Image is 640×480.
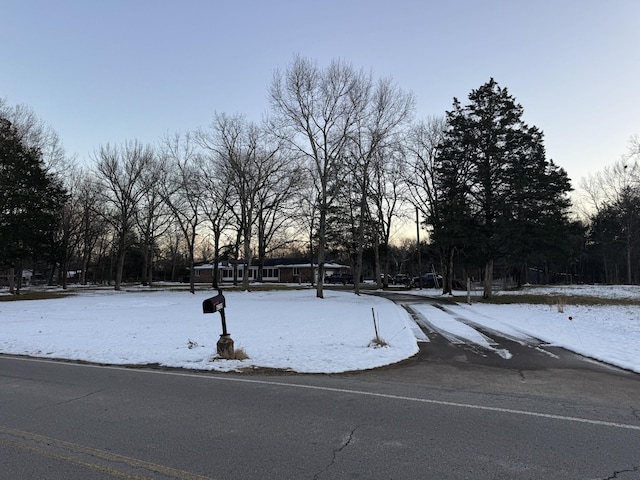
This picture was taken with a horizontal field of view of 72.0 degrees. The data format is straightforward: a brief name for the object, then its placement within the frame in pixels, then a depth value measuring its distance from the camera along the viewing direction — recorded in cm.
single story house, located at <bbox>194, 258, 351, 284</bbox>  7675
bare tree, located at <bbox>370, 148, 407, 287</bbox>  4059
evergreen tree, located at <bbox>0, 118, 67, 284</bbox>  3133
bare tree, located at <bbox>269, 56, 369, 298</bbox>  2955
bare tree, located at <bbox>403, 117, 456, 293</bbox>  3831
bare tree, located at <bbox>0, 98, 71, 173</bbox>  3456
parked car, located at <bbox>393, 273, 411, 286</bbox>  6091
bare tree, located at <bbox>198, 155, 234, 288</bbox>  3772
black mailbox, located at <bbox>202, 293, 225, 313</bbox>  914
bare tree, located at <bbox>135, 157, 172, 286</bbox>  4247
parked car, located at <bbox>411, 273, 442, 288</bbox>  5377
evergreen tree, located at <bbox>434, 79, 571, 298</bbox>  2756
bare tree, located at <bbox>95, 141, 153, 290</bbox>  4184
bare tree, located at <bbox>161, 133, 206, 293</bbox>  3725
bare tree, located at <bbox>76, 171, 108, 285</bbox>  4828
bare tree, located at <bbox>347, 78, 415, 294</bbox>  3167
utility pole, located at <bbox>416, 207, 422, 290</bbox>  4753
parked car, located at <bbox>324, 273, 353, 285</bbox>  6638
